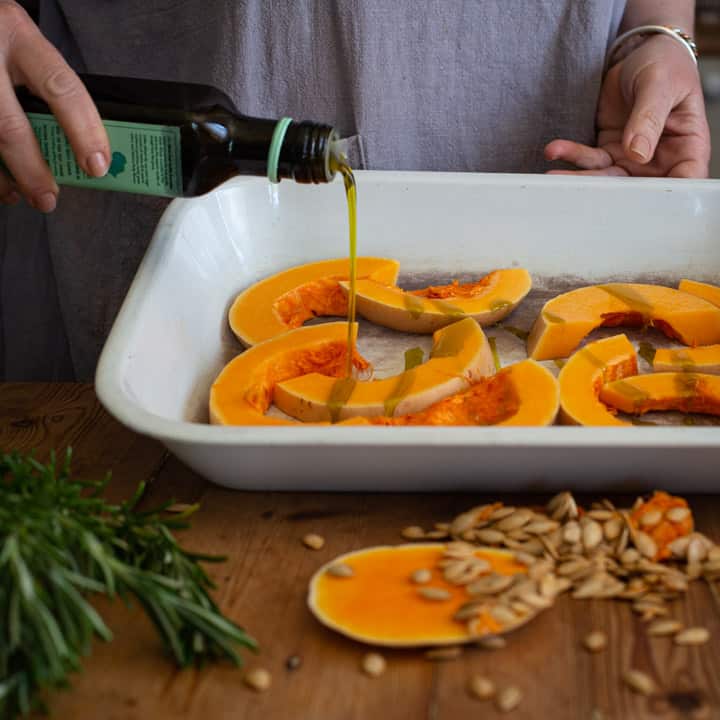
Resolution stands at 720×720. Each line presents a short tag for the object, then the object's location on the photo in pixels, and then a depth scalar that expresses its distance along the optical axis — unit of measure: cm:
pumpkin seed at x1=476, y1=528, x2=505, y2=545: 91
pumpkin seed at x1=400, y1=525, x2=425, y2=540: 94
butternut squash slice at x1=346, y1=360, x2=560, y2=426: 106
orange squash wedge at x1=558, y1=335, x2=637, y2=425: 110
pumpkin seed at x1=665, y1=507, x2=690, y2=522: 91
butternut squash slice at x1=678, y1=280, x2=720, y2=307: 139
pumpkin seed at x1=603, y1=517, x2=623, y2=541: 91
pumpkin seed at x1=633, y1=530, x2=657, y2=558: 89
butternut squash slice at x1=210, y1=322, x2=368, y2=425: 110
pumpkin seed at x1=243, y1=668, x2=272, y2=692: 77
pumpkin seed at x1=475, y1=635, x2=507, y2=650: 81
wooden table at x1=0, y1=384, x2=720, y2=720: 75
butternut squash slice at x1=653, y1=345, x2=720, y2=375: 125
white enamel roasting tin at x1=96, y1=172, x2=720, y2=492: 90
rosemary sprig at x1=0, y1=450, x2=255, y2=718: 70
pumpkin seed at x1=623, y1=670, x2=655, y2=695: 76
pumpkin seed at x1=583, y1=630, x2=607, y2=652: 81
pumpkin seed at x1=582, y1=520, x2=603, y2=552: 90
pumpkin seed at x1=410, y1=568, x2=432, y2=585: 85
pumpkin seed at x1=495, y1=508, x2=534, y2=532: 93
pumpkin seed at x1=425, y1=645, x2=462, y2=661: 79
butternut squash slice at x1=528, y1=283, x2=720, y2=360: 131
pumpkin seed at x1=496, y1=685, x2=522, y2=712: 74
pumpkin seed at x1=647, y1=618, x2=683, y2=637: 82
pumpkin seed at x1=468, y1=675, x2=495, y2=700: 76
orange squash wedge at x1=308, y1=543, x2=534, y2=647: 80
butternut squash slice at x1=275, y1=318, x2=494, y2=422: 113
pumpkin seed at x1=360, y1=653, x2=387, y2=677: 78
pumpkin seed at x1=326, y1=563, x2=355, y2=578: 85
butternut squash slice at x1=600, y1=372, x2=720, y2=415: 117
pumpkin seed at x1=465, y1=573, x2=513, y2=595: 83
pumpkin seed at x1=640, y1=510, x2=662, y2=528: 91
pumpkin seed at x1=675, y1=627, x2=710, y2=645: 81
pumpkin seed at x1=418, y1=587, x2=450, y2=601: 83
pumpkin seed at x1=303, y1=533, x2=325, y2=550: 93
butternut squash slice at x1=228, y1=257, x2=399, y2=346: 137
